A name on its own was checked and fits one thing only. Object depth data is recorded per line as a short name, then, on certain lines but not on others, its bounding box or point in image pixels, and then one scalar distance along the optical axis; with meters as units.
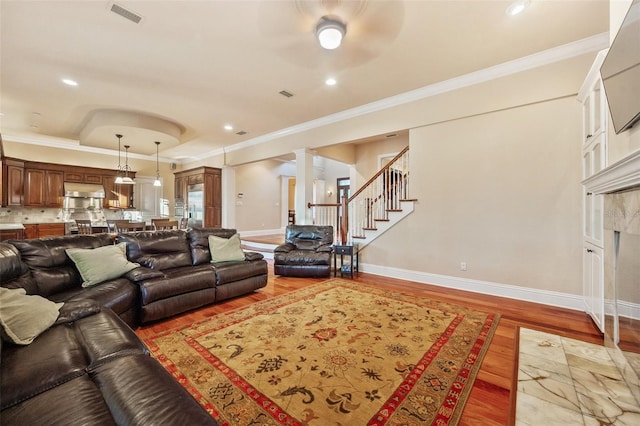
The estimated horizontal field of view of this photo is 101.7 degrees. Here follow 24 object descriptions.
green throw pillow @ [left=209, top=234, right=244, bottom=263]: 3.68
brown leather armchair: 4.51
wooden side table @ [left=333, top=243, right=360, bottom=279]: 4.61
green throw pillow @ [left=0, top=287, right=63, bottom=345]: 1.42
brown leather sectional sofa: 0.98
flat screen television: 1.50
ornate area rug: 1.56
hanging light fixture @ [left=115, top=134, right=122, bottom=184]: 5.61
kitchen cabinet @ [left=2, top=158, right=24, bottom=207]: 5.92
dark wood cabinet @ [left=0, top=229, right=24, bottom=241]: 4.99
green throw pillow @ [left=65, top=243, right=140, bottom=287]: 2.57
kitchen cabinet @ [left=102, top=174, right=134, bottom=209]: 7.59
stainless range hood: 6.93
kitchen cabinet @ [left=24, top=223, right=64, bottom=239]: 6.29
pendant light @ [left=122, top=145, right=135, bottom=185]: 5.70
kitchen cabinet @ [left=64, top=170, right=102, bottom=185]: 6.97
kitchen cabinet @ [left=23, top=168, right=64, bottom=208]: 6.35
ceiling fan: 2.40
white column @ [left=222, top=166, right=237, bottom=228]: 8.05
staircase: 4.58
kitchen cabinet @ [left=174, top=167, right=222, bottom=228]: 7.82
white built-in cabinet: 2.36
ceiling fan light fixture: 2.47
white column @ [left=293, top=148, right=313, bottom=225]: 5.82
